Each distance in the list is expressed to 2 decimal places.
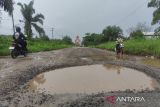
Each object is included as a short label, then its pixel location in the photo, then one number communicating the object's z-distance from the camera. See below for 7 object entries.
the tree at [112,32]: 27.35
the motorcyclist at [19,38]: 6.45
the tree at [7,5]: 10.30
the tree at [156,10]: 15.01
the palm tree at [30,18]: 18.05
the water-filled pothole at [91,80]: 3.11
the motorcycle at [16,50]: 6.25
